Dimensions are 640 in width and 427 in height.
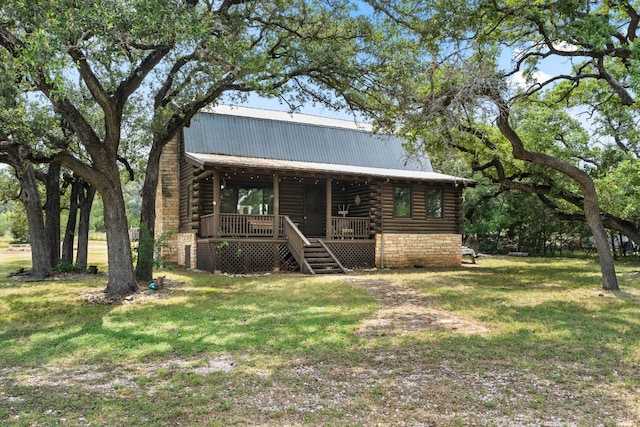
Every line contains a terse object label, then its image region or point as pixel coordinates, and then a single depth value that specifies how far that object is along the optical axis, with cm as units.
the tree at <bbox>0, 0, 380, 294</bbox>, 758
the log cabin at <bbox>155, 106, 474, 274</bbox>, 1730
